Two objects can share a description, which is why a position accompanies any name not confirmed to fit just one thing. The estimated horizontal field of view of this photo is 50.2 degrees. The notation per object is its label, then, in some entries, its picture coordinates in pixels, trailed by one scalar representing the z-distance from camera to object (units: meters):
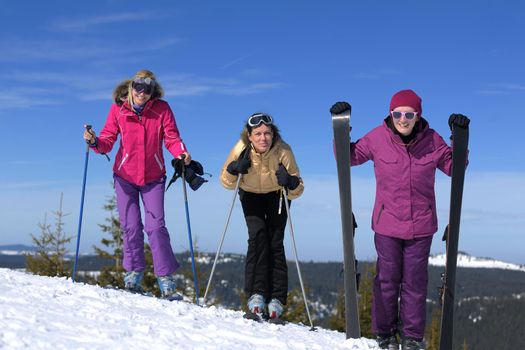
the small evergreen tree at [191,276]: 24.08
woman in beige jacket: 6.59
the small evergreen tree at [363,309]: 28.27
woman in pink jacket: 7.12
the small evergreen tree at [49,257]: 27.33
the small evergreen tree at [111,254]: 24.95
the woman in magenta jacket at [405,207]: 5.71
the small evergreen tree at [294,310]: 27.60
